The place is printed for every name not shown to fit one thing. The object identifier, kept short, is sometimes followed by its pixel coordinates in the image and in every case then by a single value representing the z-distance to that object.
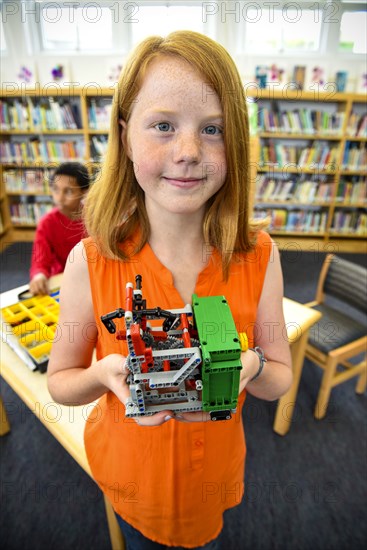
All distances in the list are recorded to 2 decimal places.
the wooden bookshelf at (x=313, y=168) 4.41
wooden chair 2.26
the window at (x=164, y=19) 4.42
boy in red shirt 2.37
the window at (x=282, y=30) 4.39
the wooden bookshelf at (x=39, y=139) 4.38
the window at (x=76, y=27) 4.38
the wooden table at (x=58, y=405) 1.26
